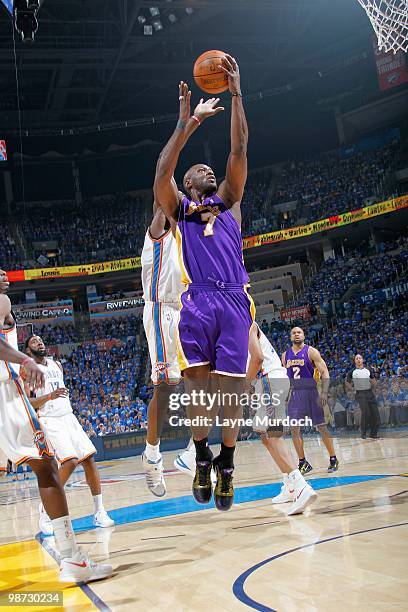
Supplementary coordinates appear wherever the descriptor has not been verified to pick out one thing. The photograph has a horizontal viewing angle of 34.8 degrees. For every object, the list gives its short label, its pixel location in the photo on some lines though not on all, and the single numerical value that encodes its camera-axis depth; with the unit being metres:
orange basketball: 4.36
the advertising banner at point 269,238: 25.45
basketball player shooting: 4.06
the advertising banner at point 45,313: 29.73
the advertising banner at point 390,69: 25.48
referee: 13.45
